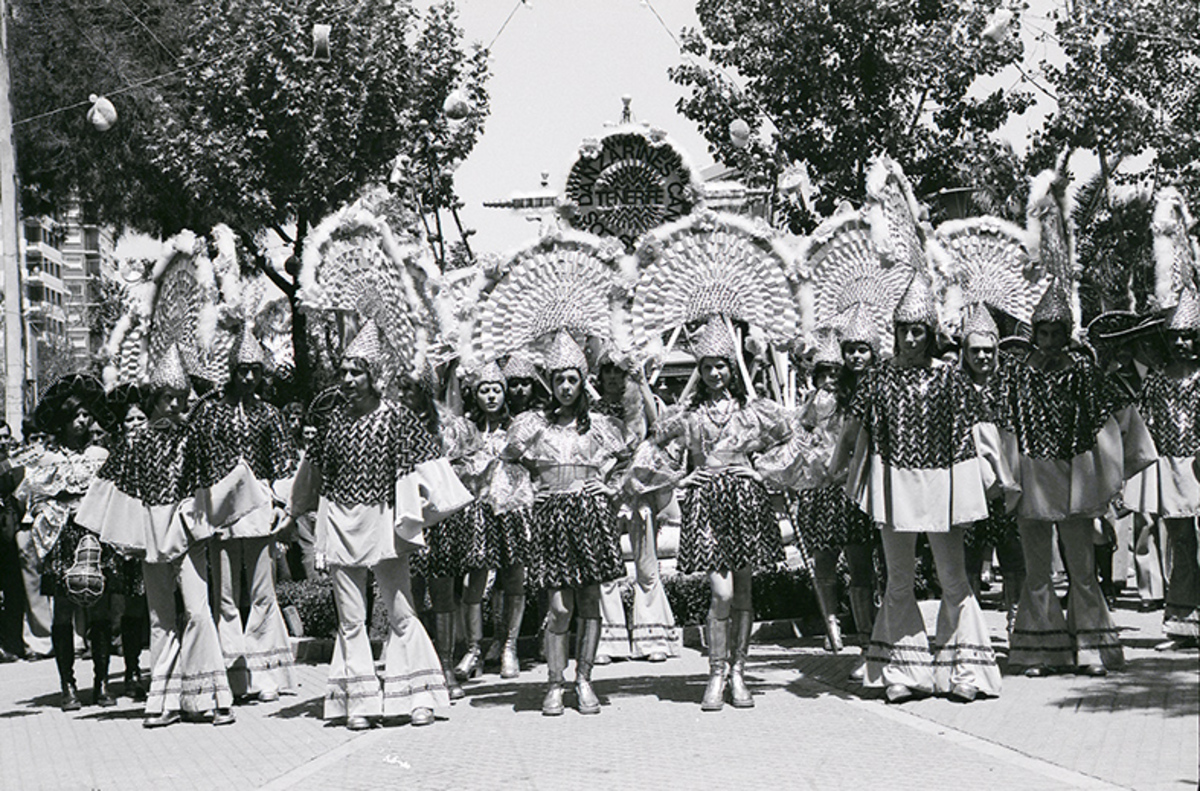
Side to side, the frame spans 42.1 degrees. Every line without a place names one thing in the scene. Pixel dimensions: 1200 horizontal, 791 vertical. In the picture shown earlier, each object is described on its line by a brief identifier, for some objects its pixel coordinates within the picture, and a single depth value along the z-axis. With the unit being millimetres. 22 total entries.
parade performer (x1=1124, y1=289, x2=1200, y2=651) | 10039
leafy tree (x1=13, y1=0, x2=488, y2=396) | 21469
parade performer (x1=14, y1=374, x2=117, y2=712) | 9805
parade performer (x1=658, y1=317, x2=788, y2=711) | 8562
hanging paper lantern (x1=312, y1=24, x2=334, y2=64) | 19422
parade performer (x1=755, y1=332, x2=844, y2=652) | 8984
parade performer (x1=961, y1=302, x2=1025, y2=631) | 9516
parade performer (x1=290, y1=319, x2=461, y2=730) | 8688
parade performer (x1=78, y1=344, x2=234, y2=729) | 9242
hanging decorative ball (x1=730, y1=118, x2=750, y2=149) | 20969
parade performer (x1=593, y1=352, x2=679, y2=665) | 11234
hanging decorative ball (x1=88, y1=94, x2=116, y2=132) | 17438
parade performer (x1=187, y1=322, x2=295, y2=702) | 9531
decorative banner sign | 17594
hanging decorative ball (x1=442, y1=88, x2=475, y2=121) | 20094
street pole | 17797
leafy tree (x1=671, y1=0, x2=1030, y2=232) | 21188
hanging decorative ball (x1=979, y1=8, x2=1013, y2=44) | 18594
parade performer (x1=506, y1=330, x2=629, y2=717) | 8734
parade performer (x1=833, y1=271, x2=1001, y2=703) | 8477
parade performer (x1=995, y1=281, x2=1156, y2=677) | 9117
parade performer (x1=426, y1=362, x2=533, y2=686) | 9969
